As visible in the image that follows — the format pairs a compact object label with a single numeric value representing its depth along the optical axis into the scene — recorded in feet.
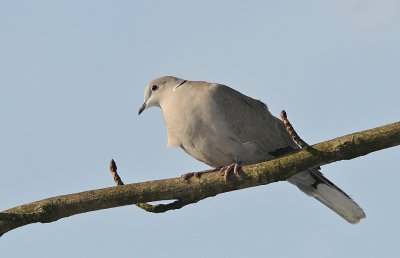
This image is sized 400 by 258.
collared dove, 45.37
